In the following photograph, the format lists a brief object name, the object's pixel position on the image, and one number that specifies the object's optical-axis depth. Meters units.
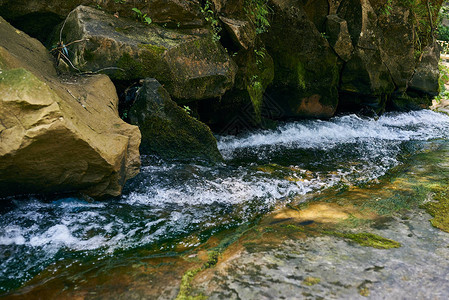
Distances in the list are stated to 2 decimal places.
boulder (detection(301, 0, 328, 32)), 7.53
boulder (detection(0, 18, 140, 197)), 2.65
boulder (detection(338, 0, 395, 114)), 7.78
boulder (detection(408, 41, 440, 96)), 9.73
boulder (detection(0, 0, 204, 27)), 4.56
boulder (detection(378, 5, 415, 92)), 8.49
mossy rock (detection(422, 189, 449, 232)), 2.94
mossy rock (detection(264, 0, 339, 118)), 7.10
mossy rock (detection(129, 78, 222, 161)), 4.37
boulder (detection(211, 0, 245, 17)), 5.70
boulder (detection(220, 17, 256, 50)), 5.75
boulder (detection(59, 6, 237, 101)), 4.34
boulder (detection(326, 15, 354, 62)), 7.53
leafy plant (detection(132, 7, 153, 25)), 4.91
